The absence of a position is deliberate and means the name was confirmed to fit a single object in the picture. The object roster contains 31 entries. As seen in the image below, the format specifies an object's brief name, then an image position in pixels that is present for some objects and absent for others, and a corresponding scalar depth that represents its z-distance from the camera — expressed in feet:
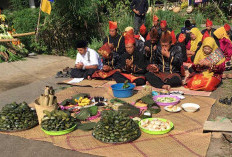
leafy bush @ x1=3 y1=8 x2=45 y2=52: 33.56
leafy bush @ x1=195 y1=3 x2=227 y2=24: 49.33
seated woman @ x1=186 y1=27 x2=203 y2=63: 26.25
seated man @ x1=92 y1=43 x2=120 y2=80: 21.26
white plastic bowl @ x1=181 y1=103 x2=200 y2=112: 14.35
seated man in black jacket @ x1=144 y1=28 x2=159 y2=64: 20.68
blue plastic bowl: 16.87
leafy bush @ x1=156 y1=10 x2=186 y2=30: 41.52
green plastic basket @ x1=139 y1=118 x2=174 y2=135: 11.84
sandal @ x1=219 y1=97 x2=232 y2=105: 15.51
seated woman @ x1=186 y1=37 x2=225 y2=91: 18.02
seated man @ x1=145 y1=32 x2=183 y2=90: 18.84
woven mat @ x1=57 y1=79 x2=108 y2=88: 20.15
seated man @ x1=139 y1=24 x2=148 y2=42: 27.32
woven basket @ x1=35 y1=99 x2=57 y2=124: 12.71
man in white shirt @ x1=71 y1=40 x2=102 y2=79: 21.83
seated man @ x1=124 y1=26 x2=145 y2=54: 20.38
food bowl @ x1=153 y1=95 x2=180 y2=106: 15.46
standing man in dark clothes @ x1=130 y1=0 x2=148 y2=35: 31.48
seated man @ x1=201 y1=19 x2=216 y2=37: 25.85
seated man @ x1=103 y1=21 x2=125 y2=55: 22.52
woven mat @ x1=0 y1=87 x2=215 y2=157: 10.65
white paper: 21.08
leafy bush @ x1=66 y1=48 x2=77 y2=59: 31.73
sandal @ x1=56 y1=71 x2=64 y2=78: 23.26
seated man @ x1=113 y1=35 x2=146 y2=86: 19.49
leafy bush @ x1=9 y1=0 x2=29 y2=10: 46.39
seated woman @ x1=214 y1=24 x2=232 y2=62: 23.30
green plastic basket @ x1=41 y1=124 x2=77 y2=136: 12.06
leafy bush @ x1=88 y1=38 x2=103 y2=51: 29.84
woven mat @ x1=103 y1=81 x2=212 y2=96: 17.41
